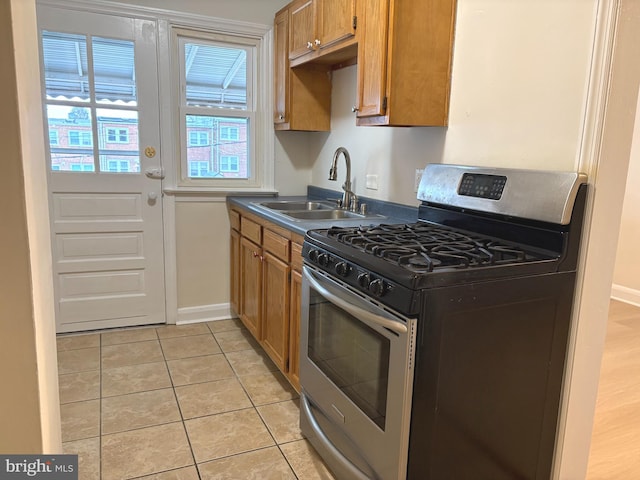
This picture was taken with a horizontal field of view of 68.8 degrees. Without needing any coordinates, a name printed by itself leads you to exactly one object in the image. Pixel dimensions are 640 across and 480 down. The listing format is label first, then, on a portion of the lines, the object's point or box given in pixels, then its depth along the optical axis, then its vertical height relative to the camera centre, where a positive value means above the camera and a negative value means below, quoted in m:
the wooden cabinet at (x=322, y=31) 2.27 +0.68
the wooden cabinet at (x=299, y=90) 3.10 +0.44
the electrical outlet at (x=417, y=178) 2.33 -0.09
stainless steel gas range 1.33 -0.53
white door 2.91 -0.10
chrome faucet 2.81 -0.17
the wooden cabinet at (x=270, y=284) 2.28 -0.72
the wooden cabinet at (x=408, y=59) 1.98 +0.43
